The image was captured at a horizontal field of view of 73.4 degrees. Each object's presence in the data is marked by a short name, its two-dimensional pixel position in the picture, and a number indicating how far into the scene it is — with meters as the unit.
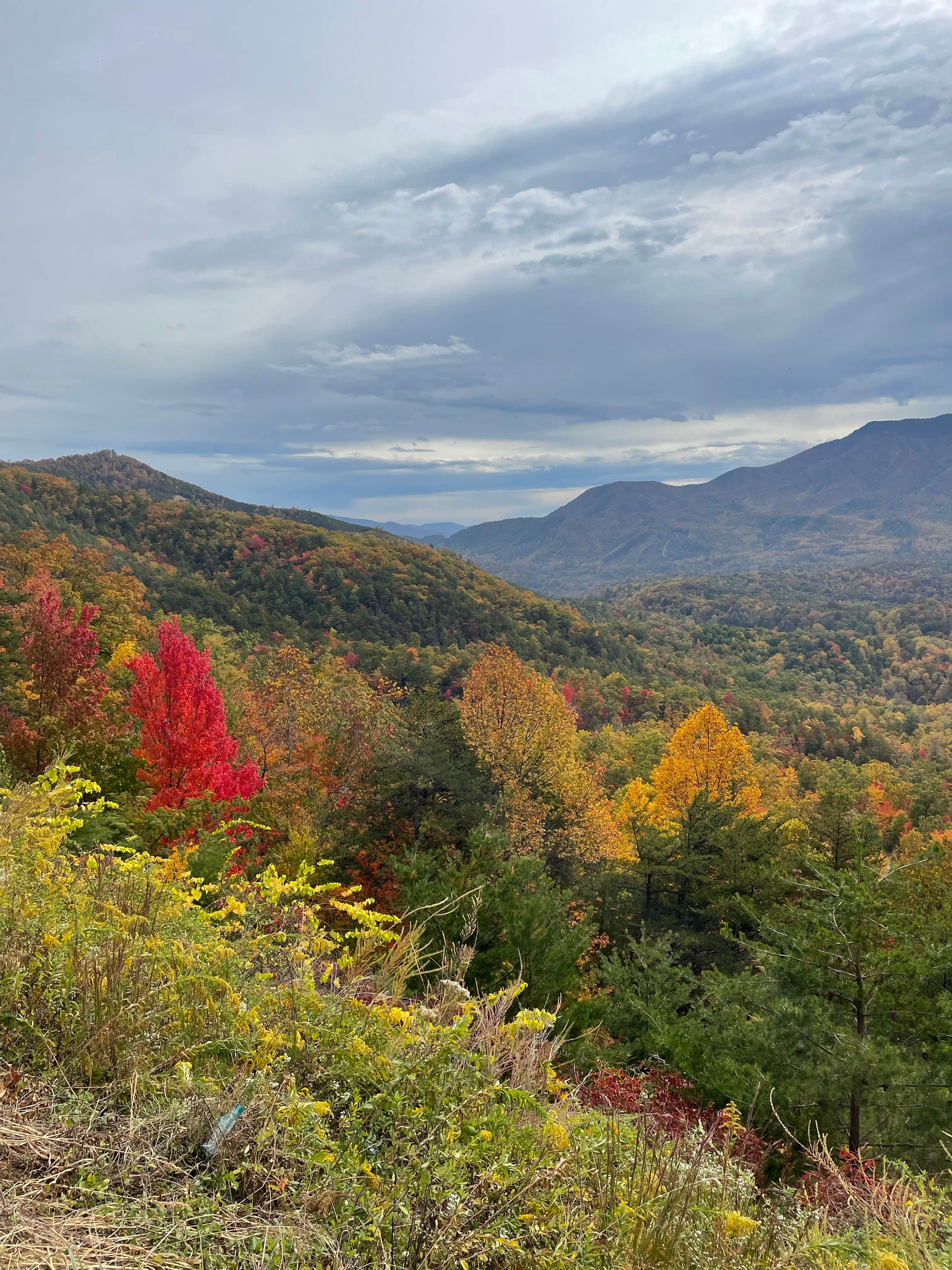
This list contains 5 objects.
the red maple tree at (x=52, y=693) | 13.06
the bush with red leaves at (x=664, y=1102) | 4.99
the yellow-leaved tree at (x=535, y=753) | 18.03
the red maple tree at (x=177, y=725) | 13.93
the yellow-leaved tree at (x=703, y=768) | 24.59
